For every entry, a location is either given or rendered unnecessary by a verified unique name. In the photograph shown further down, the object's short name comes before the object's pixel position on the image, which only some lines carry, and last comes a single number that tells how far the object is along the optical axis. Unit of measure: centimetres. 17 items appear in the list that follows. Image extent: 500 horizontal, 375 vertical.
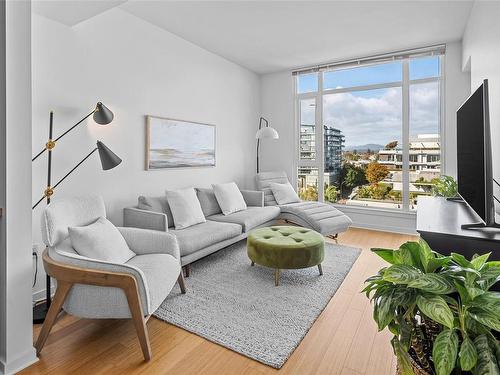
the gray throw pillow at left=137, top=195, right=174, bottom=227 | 327
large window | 459
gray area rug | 199
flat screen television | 172
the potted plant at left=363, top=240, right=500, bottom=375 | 95
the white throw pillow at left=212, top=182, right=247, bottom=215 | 407
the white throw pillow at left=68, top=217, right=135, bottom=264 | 208
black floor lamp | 236
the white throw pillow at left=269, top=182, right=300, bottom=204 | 486
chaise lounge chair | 397
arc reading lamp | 480
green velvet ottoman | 275
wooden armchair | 180
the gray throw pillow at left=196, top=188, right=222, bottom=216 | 396
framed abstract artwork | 366
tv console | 169
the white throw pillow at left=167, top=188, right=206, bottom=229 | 336
